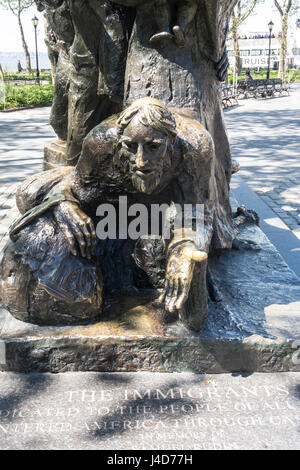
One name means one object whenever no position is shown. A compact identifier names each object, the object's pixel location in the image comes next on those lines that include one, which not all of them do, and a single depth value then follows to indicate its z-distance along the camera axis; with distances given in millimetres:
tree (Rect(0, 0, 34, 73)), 36438
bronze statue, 2684
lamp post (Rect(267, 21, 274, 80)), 28609
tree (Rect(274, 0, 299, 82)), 30325
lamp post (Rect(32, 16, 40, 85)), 31938
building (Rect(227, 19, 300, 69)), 67250
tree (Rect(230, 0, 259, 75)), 25480
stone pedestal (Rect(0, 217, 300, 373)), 2797
